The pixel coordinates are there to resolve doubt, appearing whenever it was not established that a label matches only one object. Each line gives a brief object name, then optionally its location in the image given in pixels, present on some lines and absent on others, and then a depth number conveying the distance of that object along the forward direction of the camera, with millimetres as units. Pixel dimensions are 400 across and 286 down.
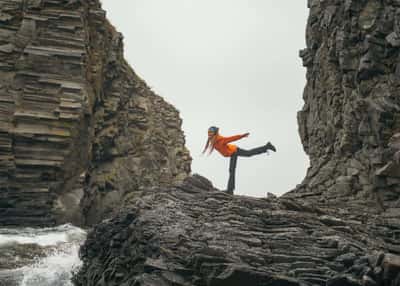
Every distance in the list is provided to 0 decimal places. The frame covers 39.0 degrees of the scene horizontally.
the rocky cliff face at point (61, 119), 40500
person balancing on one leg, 23984
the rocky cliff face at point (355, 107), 22703
